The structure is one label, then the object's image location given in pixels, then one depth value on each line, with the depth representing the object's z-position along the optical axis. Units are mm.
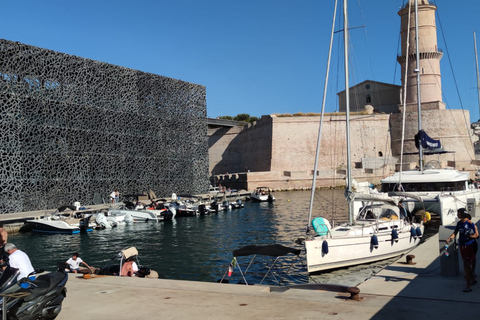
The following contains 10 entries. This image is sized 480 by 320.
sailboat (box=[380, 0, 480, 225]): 19722
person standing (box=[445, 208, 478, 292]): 7199
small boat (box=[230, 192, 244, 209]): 35500
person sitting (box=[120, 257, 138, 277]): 10938
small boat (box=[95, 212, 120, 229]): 25875
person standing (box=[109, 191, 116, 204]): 35206
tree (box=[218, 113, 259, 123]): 104500
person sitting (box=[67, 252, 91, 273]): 12130
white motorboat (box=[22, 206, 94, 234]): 24844
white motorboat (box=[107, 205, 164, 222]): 28502
